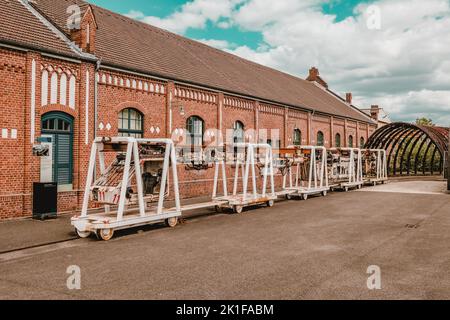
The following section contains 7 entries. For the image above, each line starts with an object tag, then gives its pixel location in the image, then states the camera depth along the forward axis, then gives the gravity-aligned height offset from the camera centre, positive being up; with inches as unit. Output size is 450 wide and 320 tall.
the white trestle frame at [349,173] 896.3 -22.5
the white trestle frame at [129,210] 376.6 -42.9
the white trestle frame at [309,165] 717.4 -5.5
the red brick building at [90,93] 487.2 +109.8
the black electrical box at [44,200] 482.0 -42.0
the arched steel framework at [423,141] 1046.4 +61.5
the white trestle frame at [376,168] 1070.3 -13.6
